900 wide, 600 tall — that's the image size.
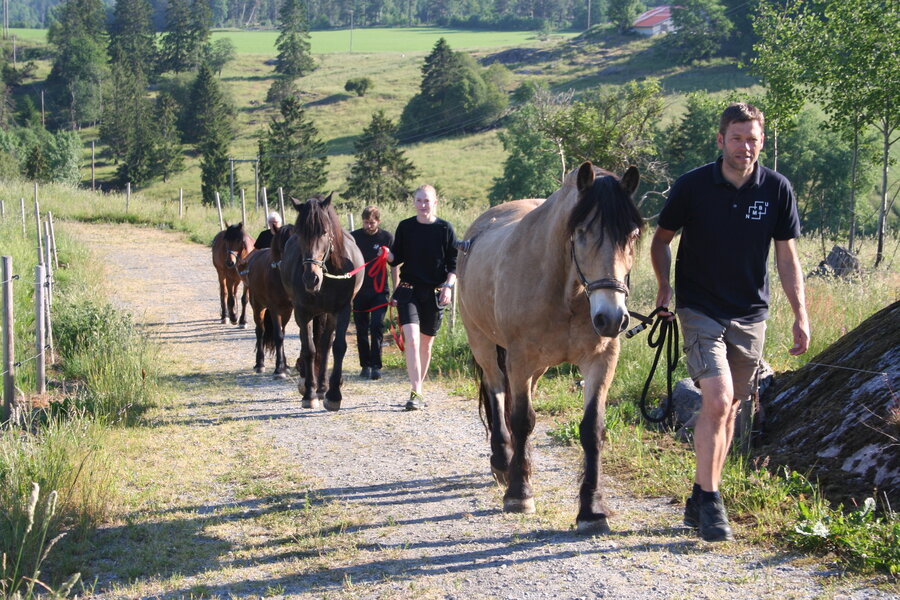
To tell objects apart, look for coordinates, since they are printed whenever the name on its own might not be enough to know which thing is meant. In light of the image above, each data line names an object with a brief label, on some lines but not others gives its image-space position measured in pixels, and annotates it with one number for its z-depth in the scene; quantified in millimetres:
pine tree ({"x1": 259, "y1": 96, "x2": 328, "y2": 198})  56031
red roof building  103062
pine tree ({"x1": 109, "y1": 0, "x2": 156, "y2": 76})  100438
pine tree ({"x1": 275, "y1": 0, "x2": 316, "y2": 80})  102000
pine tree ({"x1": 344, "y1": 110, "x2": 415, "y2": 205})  51531
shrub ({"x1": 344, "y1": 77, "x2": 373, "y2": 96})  91062
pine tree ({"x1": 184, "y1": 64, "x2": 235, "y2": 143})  76875
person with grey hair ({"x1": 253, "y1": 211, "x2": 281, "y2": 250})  10727
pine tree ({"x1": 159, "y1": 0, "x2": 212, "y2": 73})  103188
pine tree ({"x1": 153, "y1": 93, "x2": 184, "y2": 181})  67188
